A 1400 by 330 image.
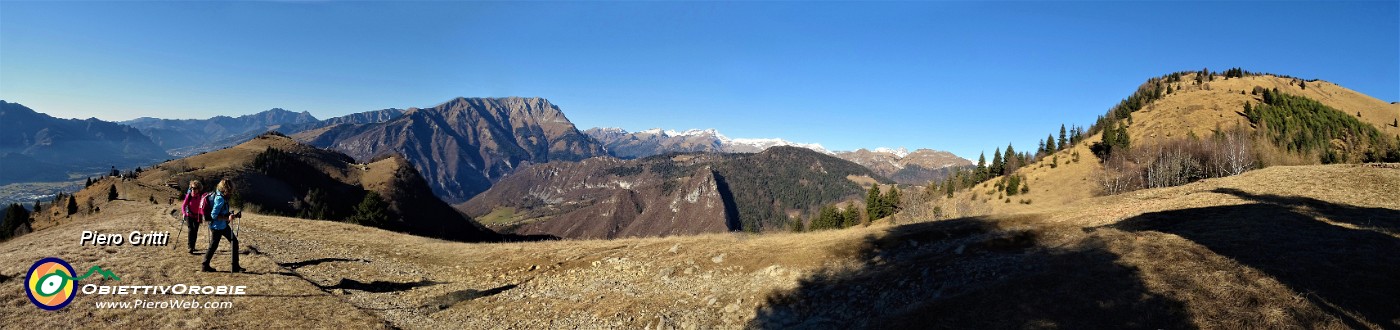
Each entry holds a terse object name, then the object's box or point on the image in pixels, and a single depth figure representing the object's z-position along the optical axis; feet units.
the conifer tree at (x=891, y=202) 361.30
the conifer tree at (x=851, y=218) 343.46
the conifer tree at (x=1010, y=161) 467.11
